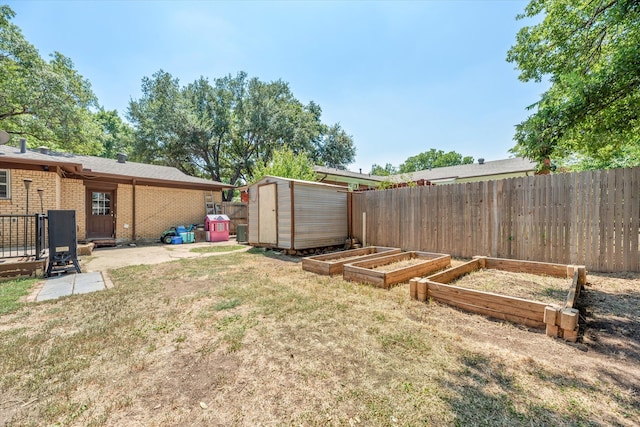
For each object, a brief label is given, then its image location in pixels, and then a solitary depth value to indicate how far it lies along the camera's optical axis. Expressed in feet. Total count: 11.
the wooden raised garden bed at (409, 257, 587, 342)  8.84
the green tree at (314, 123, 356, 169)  103.65
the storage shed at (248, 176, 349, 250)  26.00
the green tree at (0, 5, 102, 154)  42.29
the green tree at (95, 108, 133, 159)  76.71
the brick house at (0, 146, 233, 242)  28.43
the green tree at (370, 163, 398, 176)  207.44
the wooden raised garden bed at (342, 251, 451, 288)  14.94
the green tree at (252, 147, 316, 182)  46.50
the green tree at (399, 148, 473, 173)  187.42
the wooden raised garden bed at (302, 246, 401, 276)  18.25
